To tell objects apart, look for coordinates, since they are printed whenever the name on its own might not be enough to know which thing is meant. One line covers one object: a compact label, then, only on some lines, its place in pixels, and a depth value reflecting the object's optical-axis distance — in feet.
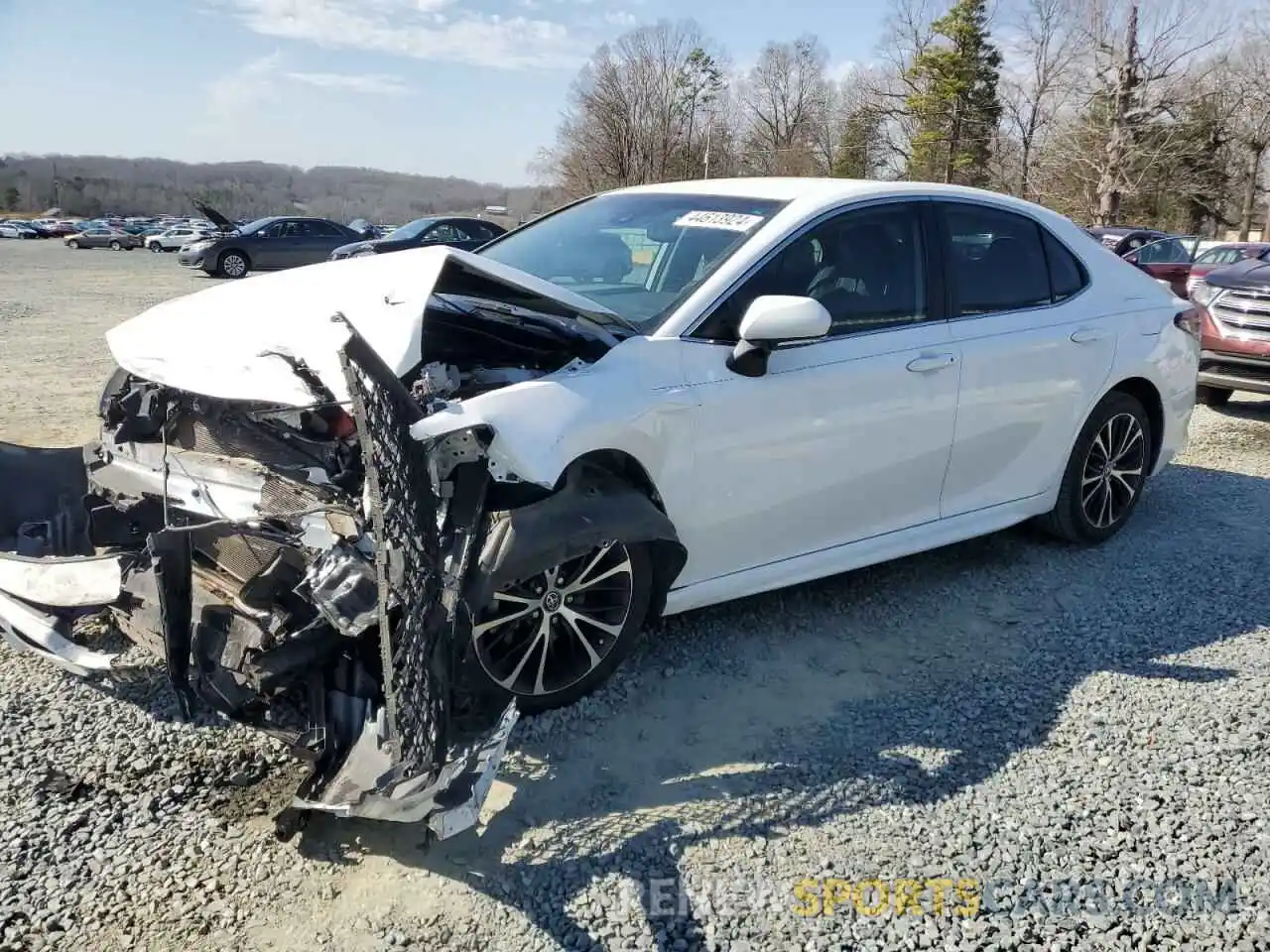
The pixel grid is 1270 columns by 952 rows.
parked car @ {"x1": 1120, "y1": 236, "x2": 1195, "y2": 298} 49.65
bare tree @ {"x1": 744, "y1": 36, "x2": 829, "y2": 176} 204.13
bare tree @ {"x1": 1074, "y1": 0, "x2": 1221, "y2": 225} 121.60
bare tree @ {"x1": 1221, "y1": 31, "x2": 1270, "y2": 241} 140.15
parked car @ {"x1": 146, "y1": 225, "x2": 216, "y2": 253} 144.87
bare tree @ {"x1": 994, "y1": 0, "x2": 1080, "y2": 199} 141.38
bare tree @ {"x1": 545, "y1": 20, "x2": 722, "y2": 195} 181.57
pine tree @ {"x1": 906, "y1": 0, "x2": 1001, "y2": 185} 163.94
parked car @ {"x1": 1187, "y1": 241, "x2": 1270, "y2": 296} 47.47
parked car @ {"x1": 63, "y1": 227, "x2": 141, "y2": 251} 148.30
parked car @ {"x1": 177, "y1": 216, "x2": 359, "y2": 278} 76.89
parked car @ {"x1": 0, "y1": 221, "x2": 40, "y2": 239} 191.52
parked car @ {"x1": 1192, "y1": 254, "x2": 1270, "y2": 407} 27.68
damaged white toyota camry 8.71
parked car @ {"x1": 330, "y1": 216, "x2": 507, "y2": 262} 59.72
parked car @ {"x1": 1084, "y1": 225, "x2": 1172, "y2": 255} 54.34
